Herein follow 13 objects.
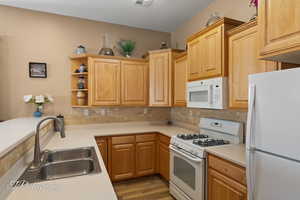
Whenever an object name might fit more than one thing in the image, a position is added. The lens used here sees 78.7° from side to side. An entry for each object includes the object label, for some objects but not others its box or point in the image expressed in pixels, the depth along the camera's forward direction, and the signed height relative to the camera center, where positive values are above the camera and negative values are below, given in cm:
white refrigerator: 101 -23
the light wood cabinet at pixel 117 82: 298 +27
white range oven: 194 -64
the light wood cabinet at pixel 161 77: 310 +37
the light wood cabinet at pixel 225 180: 151 -74
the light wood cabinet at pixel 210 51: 200 +57
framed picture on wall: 289 +45
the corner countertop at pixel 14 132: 111 -29
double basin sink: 134 -57
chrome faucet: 143 -46
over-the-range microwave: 199 +6
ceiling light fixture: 257 +136
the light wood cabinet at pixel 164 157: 275 -92
